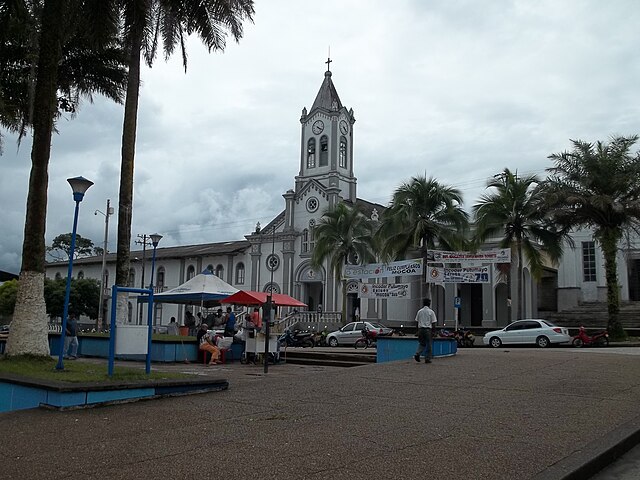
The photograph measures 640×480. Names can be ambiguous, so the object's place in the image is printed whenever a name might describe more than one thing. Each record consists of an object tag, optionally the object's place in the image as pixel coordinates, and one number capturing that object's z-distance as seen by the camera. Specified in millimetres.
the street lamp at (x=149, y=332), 10727
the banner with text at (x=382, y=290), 30953
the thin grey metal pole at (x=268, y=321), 15102
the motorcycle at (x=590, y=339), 26234
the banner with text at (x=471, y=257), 28469
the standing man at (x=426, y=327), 15156
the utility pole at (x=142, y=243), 48872
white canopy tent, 22344
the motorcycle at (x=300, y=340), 27500
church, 39062
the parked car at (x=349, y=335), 31784
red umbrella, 19281
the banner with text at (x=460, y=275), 28188
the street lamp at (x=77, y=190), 11539
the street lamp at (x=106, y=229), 42019
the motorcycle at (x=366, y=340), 28172
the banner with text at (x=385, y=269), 29984
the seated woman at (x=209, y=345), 18625
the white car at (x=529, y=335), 27016
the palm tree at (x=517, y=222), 31344
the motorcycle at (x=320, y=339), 31312
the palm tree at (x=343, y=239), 38125
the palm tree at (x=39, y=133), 11711
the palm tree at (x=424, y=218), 32375
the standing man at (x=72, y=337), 18281
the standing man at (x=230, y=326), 20328
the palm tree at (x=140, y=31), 15445
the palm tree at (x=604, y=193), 26578
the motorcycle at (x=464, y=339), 28703
